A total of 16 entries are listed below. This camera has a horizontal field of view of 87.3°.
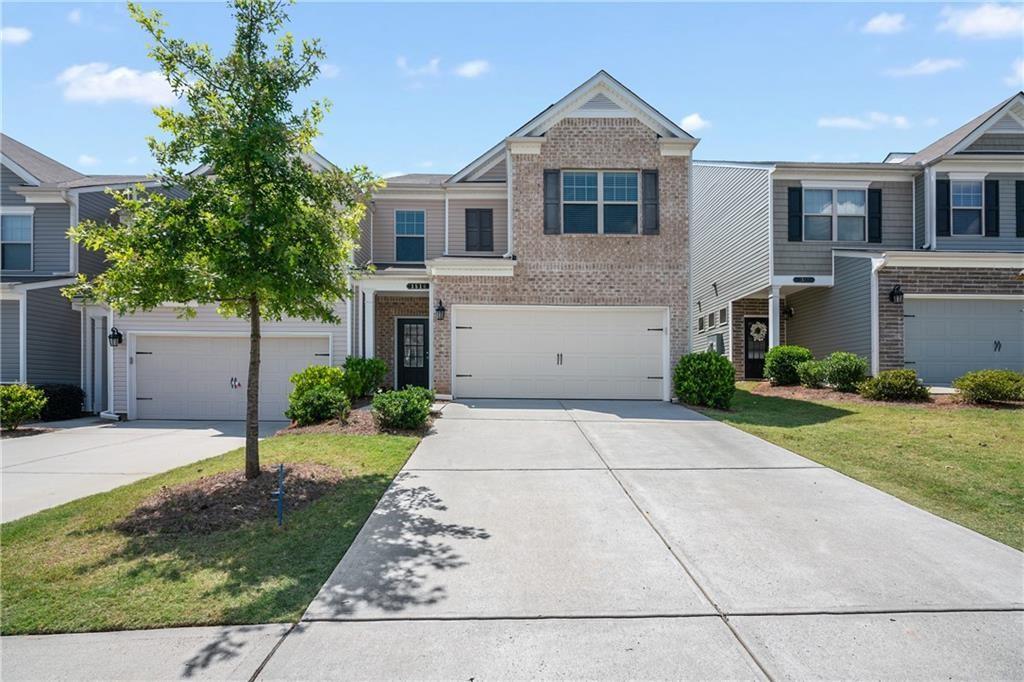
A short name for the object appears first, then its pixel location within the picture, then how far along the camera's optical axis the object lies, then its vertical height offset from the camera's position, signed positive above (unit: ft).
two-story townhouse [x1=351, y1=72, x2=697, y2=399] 45.14 +6.21
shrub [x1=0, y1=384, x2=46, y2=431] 39.01 -4.48
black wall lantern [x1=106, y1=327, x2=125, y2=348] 44.27 +0.60
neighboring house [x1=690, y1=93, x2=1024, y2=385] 47.16 +9.64
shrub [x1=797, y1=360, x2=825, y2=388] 47.16 -2.40
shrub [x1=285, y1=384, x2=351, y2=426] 34.55 -3.95
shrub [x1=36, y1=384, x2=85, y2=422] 45.34 -4.89
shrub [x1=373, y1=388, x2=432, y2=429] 31.40 -3.81
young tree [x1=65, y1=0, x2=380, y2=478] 19.01 +5.22
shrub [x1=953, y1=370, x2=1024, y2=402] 37.76 -2.77
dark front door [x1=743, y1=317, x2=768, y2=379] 65.26 +0.23
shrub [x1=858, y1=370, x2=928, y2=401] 40.83 -3.09
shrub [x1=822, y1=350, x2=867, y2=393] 45.11 -2.09
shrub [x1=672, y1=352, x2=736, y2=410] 40.75 -2.61
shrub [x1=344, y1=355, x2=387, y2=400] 41.75 -2.36
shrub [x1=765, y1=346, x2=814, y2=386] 51.65 -1.64
